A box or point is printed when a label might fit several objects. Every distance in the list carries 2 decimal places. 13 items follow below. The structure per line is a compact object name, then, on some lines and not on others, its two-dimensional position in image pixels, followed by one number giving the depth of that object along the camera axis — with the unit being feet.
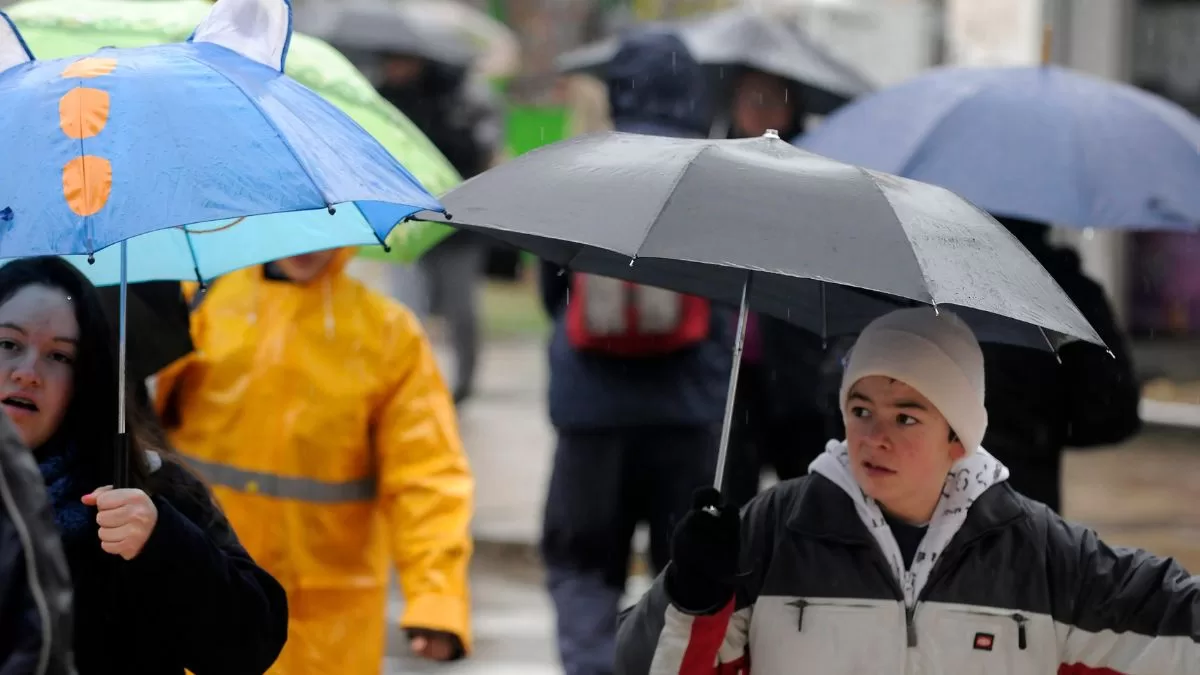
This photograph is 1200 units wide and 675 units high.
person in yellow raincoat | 30.53
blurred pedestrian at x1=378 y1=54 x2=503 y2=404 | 72.95
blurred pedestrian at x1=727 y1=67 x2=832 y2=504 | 40.24
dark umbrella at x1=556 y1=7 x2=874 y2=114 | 51.47
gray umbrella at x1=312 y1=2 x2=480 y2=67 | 75.36
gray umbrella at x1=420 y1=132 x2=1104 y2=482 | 21.15
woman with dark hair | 21.99
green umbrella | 29.53
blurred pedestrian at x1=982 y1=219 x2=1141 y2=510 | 33.68
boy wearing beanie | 23.38
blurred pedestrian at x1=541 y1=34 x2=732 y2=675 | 37.14
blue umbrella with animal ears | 20.79
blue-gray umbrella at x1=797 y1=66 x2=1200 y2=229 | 33.09
